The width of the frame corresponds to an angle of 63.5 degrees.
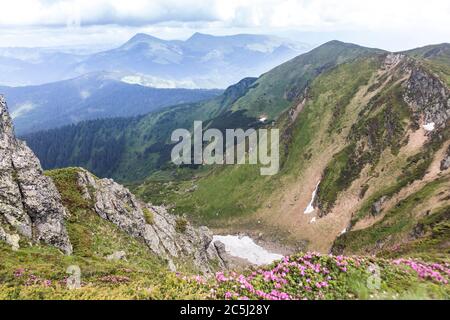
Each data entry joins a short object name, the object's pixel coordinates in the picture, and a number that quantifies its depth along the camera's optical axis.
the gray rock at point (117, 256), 42.06
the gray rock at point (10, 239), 34.75
